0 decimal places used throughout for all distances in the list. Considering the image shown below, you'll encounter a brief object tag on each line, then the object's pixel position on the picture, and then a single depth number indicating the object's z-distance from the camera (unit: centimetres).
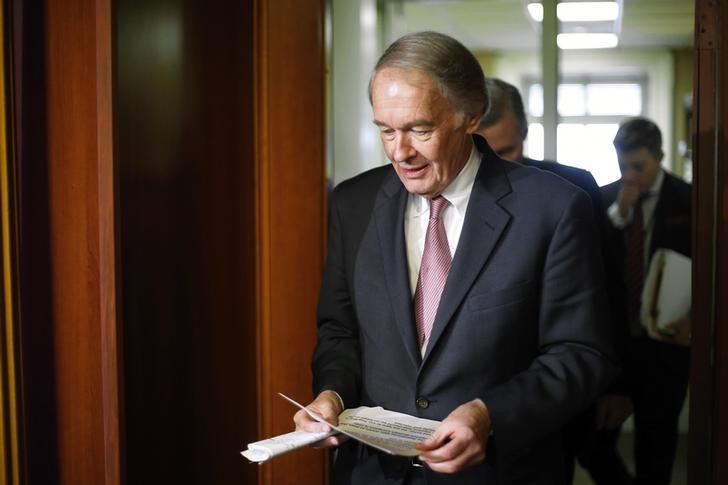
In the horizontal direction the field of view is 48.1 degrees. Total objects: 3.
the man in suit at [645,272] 301
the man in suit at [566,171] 234
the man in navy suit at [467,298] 155
